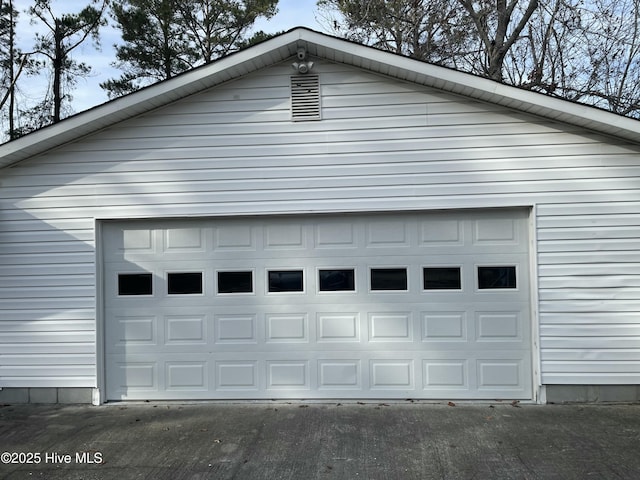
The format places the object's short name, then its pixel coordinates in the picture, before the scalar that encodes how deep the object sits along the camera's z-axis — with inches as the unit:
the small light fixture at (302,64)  237.5
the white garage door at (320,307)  235.0
